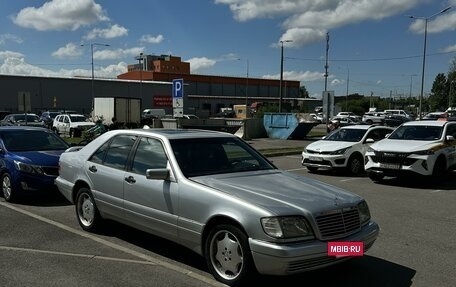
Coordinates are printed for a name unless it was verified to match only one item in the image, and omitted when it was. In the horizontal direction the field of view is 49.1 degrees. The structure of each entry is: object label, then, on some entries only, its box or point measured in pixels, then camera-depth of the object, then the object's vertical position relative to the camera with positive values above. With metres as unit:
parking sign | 16.31 +0.14
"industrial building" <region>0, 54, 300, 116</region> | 76.31 +0.52
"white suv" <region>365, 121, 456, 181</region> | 12.22 -1.38
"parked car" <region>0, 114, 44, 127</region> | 32.12 -2.05
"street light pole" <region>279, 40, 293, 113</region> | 44.84 +2.66
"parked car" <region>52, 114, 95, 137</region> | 33.84 -2.33
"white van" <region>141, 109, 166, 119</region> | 66.04 -2.67
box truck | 39.34 -1.50
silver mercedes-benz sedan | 4.58 -1.13
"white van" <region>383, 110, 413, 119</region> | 69.81 -2.24
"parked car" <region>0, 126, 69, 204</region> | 9.46 -1.39
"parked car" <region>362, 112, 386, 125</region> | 49.86 -2.54
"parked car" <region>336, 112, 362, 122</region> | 62.87 -2.63
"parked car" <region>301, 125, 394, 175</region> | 14.51 -1.60
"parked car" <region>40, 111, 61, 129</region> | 41.88 -2.49
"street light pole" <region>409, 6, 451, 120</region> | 40.62 +2.31
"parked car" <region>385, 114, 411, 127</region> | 40.44 -2.12
